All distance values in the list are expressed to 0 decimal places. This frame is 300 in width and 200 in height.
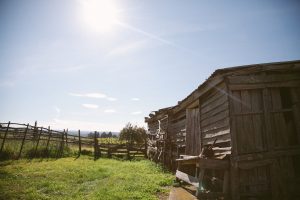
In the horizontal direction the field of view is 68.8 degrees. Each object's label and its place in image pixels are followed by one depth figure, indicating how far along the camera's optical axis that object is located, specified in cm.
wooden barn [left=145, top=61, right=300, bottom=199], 688
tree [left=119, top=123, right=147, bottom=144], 4197
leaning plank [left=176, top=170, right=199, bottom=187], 780
